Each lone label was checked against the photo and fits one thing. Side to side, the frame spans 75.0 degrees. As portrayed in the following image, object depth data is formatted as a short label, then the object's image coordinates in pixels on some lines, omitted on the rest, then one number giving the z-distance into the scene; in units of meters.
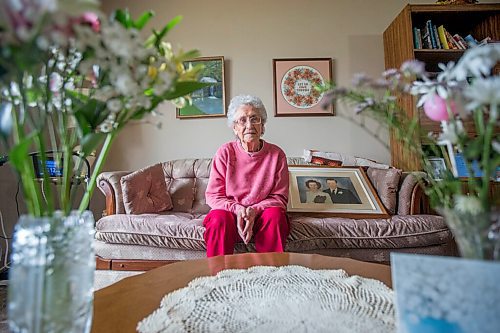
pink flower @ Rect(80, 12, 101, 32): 0.43
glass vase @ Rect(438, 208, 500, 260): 0.38
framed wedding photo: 2.02
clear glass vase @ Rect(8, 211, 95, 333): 0.42
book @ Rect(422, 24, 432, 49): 2.55
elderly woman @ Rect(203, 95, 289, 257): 1.54
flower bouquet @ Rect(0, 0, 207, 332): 0.38
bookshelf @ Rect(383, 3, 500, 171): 2.49
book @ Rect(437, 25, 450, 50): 2.55
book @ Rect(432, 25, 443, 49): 2.55
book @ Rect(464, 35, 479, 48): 2.59
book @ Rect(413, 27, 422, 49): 2.52
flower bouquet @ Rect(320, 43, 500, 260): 0.39
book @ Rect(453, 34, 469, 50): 2.55
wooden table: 0.64
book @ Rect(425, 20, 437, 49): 2.54
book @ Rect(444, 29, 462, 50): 2.56
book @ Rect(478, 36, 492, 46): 2.38
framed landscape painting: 2.83
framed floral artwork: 2.81
